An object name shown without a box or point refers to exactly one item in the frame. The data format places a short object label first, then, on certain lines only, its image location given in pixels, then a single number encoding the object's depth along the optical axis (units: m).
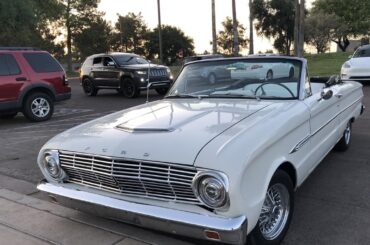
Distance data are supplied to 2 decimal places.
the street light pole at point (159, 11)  33.03
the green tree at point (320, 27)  48.88
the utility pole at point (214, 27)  28.80
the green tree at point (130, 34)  62.69
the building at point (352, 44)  56.47
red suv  10.39
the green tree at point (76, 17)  47.39
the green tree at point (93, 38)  50.94
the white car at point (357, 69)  15.08
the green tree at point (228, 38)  66.50
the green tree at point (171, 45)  63.22
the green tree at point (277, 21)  48.31
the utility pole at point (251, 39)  32.84
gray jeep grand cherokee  16.08
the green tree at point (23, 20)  25.79
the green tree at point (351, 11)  32.34
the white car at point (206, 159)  3.14
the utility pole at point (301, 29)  23.46
